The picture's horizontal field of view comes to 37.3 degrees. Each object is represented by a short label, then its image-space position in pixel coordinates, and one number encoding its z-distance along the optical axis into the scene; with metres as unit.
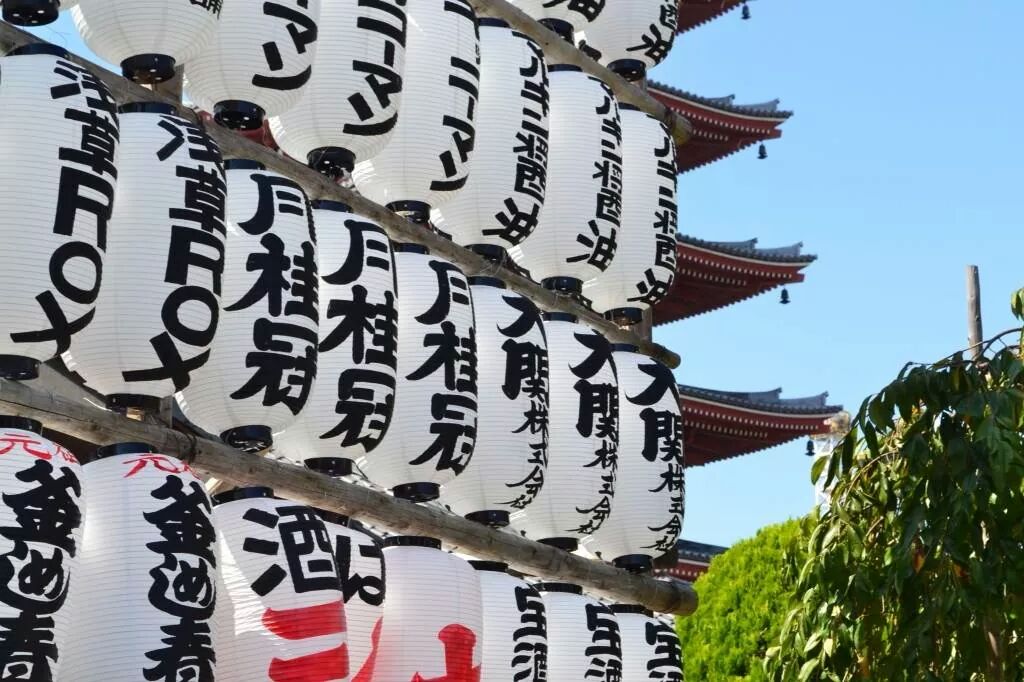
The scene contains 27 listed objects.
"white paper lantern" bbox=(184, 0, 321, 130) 4.91
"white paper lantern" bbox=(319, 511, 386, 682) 4.91
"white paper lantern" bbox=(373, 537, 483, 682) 5.15
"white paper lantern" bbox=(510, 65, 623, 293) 6.58
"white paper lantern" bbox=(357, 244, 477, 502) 5.40
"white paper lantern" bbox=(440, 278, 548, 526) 5.80
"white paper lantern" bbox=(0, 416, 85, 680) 3.71
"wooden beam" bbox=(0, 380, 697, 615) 4.30
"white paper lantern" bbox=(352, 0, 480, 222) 5.66
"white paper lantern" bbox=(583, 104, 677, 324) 7.06
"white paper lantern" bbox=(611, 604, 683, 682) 6.58
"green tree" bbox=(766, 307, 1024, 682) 5.16
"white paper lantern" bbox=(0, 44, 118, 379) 3.97
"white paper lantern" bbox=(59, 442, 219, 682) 4.00
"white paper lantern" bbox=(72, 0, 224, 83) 4.55
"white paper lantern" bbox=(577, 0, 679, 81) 7.41
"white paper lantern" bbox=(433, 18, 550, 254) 6.10
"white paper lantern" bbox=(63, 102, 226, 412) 4.30
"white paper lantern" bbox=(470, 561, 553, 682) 5.65
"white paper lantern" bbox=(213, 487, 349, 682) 4.46
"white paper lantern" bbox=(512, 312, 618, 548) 6.26
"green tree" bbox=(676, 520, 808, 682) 14.08
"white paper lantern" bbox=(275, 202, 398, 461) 5.07
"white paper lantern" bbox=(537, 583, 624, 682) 6.14
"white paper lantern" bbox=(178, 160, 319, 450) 4.66
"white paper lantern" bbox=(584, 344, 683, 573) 6.68
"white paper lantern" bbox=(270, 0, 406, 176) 5.29
